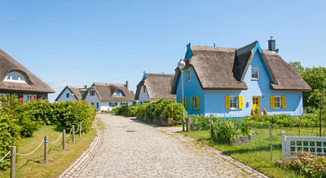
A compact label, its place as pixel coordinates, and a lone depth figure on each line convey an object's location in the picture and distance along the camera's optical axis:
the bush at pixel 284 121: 14.73
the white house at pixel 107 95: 50.97
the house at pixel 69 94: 58.12
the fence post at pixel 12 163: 5.52
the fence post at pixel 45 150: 7.23
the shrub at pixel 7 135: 6.43
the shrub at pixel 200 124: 14.33
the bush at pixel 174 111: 17.52
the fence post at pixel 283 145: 6.54
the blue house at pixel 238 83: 20.78
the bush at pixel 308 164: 5.48
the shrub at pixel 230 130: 9.52
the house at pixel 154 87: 36.84
